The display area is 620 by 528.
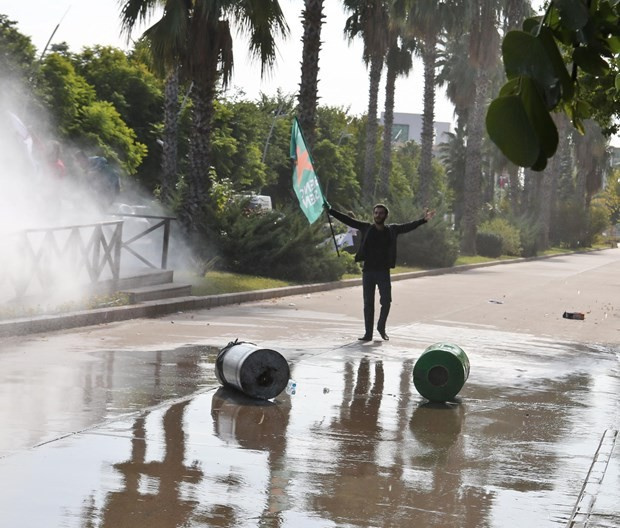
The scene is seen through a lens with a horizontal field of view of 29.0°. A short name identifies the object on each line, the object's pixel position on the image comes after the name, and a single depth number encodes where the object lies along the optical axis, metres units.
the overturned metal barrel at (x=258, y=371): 9.73
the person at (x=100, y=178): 21.67
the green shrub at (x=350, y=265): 29.67
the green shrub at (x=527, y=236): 57.94
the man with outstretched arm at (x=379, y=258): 15.23
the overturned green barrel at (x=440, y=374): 10.13
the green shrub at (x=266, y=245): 26.14
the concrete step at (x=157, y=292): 17.77
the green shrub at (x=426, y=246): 38.22
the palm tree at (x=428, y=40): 43.41
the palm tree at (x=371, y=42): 38.78
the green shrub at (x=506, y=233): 54.37
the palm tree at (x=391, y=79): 48.69
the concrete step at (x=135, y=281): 17.70
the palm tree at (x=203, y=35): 23.05
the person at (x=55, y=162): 20.44
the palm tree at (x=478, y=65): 44.97
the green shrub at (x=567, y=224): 80.88
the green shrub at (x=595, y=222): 84.69
